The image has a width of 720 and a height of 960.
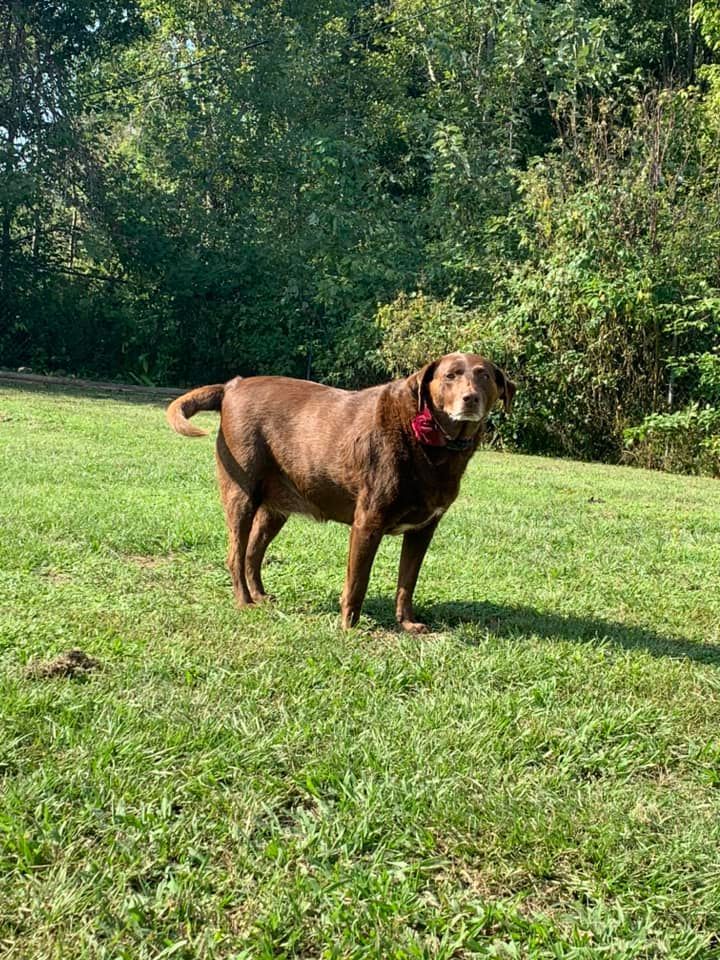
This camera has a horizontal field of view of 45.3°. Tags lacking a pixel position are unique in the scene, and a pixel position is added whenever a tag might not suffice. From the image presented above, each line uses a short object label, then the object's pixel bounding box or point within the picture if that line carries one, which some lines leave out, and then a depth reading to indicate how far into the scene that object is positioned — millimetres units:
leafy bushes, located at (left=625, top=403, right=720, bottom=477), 11758
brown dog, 3949
